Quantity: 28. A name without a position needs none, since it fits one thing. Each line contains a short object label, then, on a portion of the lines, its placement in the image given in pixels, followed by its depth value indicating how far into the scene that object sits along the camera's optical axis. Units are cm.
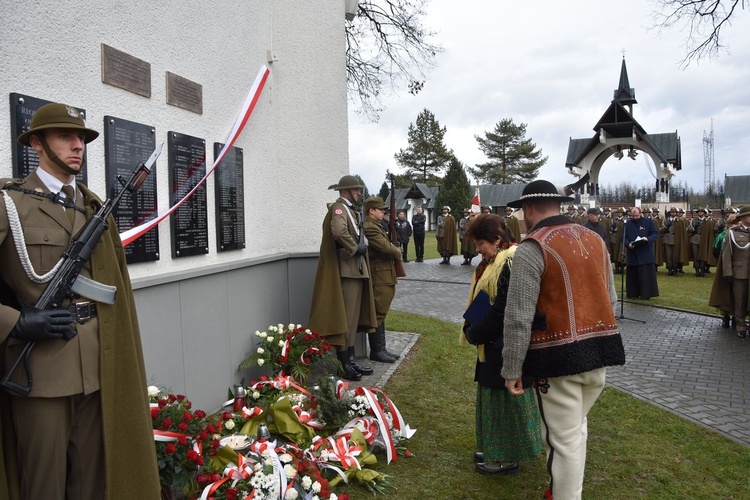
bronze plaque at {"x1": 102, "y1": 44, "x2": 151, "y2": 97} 396
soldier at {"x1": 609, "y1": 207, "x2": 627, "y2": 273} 1805
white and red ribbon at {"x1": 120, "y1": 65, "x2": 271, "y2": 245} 414
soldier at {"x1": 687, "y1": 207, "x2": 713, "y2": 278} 1772
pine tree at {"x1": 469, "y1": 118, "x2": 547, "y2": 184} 7744
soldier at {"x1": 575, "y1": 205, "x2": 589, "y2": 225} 2672
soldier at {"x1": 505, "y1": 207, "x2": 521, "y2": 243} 2088
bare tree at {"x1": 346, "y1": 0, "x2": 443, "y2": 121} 1596
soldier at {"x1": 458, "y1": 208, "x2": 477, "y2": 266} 2115
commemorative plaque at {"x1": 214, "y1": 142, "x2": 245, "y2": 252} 549
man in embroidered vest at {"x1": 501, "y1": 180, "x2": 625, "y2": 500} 323
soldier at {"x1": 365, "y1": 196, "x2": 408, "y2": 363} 717
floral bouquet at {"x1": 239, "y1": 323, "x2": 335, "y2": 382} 565
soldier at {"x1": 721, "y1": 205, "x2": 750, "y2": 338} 903
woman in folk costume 402
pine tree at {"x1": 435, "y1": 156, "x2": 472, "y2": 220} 5628
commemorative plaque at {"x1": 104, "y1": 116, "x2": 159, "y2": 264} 399
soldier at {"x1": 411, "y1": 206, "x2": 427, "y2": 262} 2422
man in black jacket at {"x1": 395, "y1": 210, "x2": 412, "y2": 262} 2442
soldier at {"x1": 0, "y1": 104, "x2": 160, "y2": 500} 246
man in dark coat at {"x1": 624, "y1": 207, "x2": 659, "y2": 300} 1243
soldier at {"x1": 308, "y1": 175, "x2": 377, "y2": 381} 638
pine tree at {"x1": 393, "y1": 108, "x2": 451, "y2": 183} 7369
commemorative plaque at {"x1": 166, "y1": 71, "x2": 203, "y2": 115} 471
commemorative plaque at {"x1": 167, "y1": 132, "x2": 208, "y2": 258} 477
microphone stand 1060
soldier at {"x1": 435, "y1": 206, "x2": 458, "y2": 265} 2230
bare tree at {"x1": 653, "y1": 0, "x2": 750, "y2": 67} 1185
